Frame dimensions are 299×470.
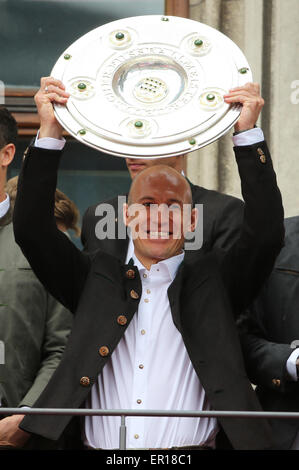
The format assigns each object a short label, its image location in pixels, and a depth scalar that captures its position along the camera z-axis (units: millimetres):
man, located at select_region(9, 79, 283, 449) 6977
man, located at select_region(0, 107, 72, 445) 7953
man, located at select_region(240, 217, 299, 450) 7395
